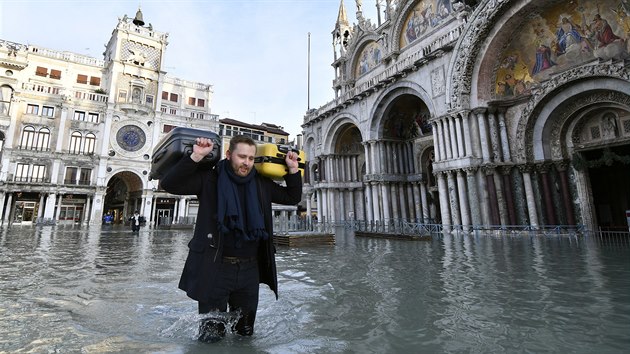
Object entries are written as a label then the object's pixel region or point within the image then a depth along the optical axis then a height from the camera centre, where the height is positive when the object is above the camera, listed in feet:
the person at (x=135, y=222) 62.18 +0.93
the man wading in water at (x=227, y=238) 8.30 -0.33
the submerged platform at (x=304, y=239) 38.04 -1.79
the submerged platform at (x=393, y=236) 43.62 -1.86
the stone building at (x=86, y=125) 108.68 +38.87
